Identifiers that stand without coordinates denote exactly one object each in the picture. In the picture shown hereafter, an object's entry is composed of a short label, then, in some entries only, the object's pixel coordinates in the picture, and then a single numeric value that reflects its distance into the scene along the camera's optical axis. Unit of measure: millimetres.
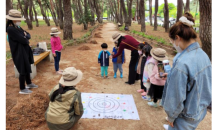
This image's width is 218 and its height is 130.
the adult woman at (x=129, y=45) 4410
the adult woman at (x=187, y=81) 1461
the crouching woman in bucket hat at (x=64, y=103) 2463
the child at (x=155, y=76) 3141
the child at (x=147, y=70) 3367
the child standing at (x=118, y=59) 4900
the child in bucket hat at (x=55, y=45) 5070
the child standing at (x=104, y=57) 4834
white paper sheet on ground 3264
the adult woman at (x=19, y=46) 3443
